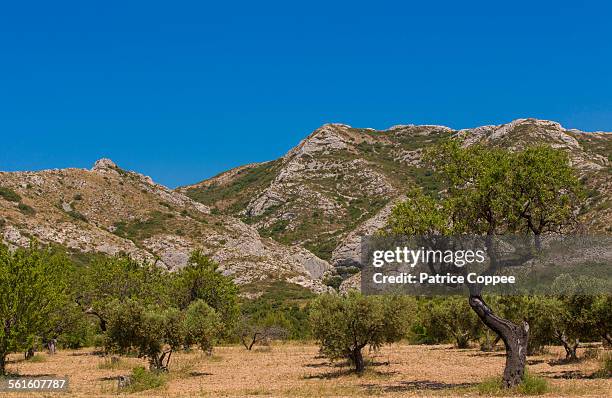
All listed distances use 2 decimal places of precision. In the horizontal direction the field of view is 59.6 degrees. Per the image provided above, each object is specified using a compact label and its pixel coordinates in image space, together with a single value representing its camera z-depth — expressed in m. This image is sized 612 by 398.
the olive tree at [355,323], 34.50
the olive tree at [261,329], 65.62
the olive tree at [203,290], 61.25
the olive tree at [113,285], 61.59
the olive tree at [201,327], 37.97
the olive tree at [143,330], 35.09
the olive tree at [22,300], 31.91
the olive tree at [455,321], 57.22
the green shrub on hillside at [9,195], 111.69
